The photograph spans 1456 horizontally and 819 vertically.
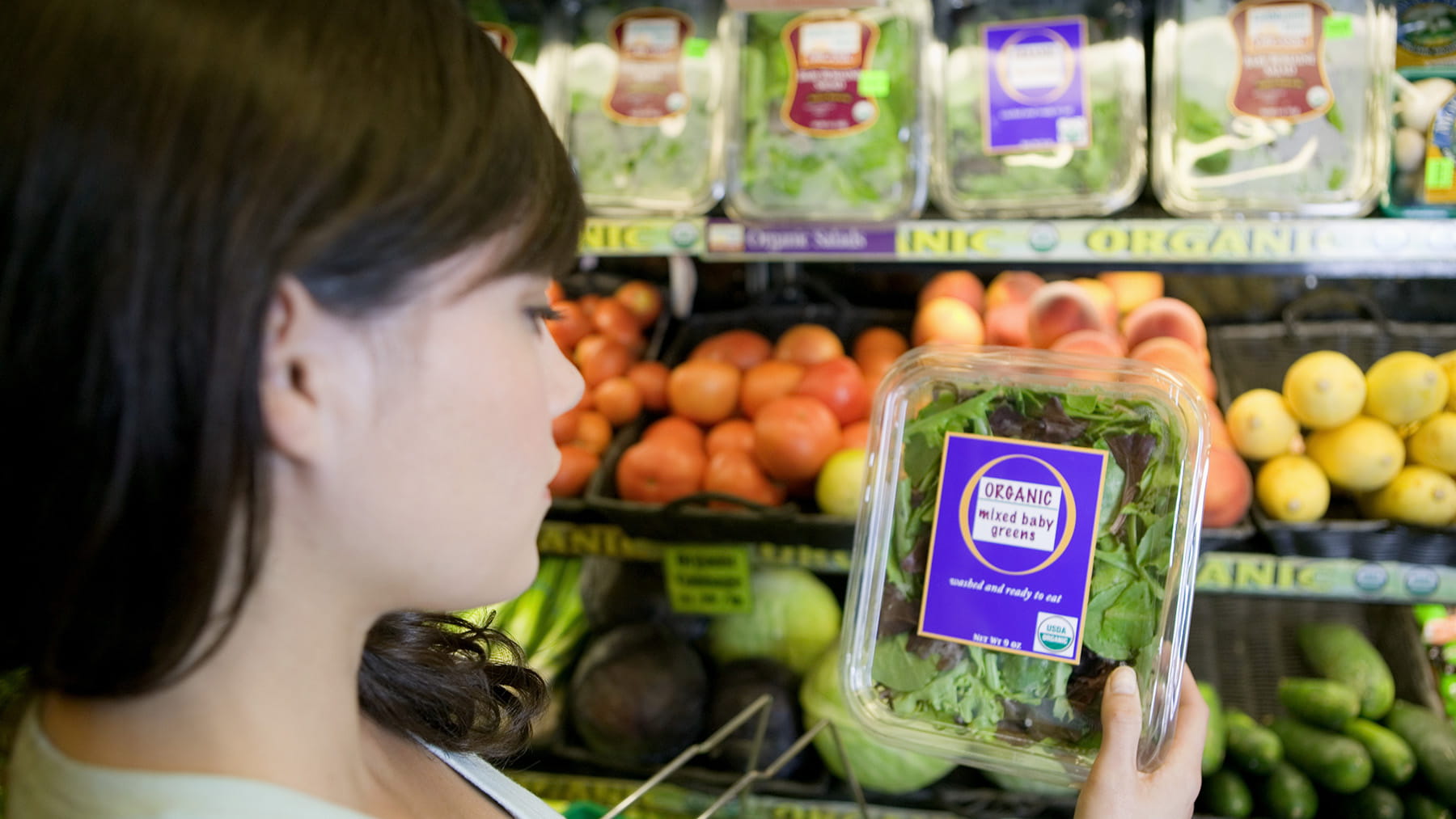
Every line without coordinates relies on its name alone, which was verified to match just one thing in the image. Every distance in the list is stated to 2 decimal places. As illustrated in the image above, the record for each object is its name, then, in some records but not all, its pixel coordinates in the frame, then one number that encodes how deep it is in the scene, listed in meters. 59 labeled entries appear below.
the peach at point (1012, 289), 1.81
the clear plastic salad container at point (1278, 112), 1.43
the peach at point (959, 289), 1.83
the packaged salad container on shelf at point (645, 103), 1.68
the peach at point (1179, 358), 1.57
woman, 0.50
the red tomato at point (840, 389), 1.68
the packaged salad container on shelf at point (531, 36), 1.75
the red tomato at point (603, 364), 1.89
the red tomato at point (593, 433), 1.84
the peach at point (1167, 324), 1.67
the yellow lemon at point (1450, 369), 1.47
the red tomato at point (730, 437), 1.71
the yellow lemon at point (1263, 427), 1.50
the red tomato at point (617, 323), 1.99
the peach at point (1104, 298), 1.77
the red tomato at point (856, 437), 1.63
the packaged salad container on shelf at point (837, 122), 1.59
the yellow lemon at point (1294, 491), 1.43
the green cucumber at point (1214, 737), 1.56
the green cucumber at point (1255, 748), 1.54
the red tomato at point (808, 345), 1.82
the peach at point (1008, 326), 1.76
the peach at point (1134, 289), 1.81
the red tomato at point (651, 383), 1.87
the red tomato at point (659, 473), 1.66
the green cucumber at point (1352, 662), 1.59
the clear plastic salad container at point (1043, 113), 1.53
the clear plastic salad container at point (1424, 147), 1.37
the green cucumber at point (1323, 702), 1.55
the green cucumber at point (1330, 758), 1.49
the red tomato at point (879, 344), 1.85
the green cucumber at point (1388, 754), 1.49
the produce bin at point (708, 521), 1.53
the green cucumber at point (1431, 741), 1.48
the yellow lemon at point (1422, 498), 1.38
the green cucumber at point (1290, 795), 1.50
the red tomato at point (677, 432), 1.73
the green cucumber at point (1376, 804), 1.47
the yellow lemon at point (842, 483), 1.53
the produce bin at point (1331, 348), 1.38
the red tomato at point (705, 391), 1.78
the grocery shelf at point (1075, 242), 1.33
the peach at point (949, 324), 1.74
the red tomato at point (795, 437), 1.59
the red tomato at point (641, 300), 2.06
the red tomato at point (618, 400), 1.84
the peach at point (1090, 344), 1.57
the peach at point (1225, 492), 1.41
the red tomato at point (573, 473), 1.74
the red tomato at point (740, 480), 1.63
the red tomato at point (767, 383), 1.75
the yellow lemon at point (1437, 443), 1.40
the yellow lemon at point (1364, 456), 1.43
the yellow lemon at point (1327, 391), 1.47
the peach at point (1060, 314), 1.64
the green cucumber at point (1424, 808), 1.49
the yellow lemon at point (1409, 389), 1.43
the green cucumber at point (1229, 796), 1.51
